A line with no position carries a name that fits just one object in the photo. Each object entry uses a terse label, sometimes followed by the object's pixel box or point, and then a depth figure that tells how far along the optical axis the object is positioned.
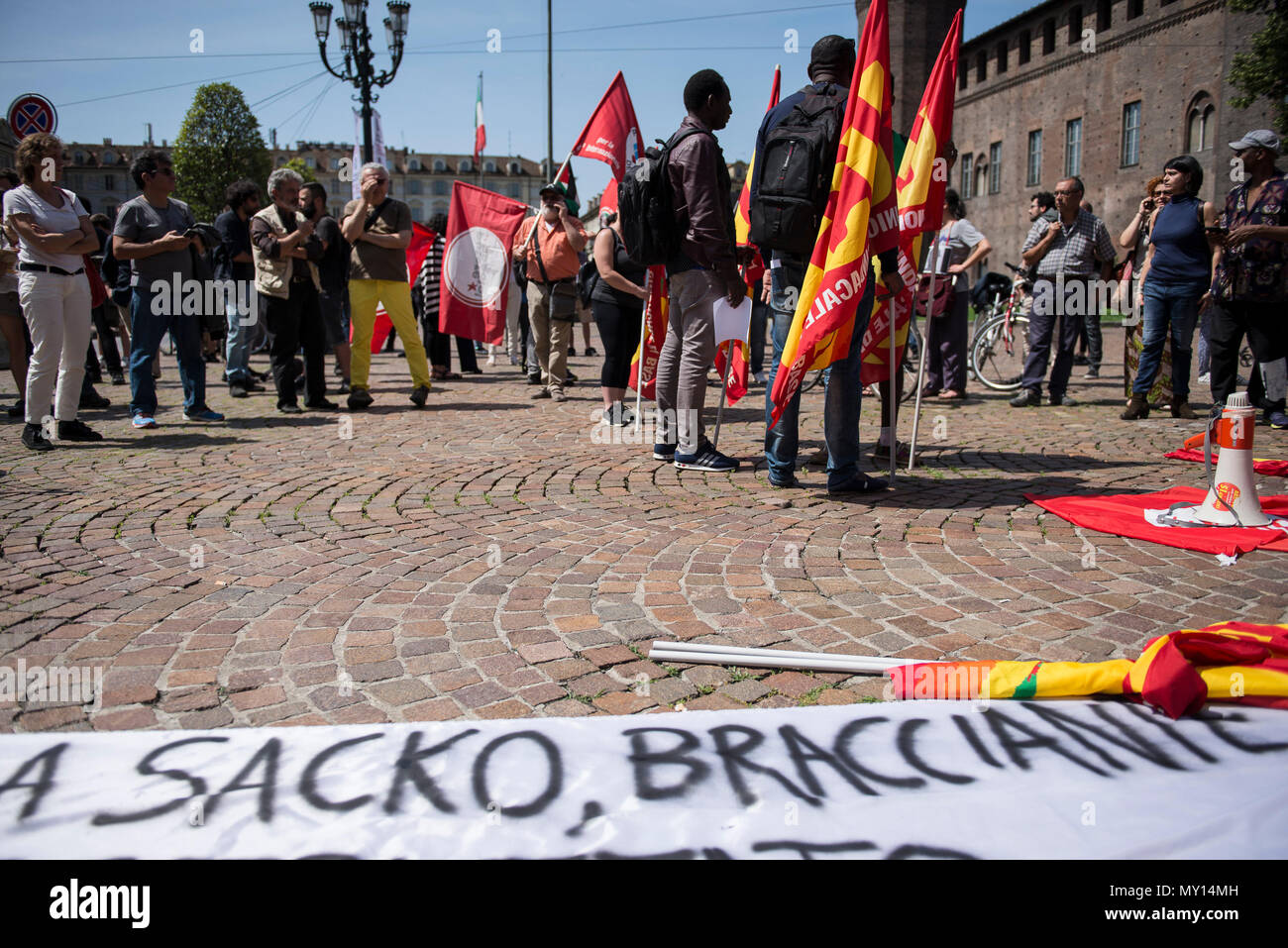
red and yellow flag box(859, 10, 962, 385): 5.34
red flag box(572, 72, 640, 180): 8.30
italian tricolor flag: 25.26
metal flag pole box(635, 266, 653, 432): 6.71
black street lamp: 15.24
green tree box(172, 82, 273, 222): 64.62
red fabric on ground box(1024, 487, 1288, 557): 4.22
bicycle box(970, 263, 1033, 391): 10.32
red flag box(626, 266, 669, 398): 6.70
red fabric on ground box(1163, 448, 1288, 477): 5.67
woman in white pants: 6.45
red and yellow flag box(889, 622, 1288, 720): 2.59
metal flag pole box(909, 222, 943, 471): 5.75
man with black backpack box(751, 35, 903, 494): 5.07
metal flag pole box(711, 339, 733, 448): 6.28
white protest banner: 2.06
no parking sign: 8.55
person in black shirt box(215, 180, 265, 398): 9.11
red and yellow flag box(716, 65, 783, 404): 6.31
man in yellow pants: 8.41
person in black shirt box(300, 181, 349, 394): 8.99
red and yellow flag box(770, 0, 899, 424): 4.79
